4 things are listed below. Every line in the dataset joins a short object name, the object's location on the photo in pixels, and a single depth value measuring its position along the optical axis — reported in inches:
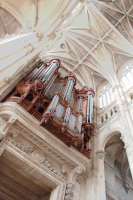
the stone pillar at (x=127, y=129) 276.3
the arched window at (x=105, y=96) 512.1
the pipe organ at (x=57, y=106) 275.1
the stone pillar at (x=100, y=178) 272.8
